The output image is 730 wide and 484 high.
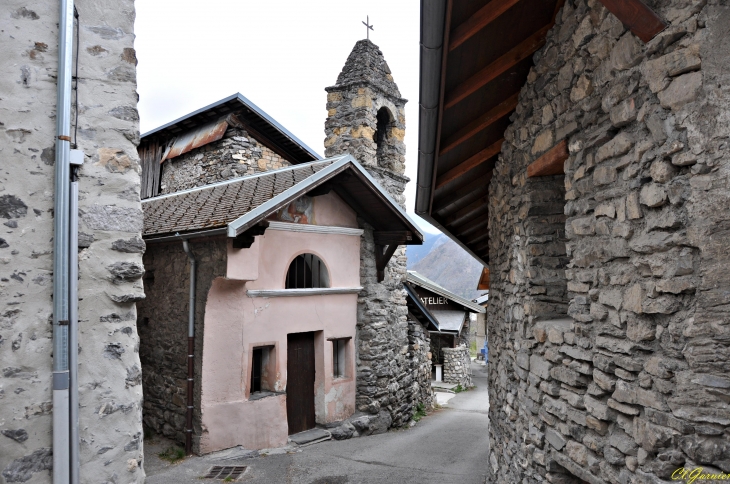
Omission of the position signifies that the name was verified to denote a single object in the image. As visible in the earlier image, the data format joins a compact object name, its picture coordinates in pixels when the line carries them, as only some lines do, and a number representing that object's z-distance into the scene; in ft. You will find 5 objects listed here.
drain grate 20.08
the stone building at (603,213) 6.09
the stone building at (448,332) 57.36
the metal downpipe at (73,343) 8.18
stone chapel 23.08
